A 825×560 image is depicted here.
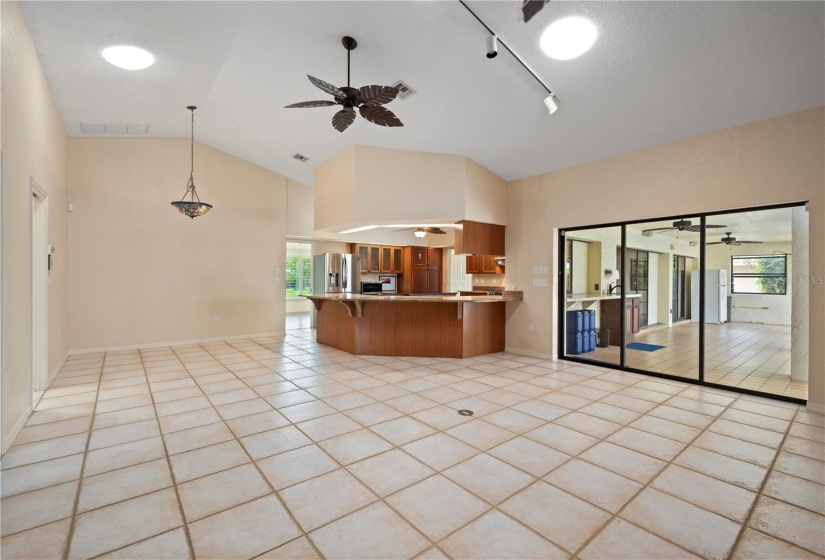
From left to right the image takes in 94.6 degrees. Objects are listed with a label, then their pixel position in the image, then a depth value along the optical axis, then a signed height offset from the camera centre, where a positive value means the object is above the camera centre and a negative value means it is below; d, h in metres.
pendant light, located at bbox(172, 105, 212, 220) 5.17 +0.94
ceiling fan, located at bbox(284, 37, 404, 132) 2.96 +1.44
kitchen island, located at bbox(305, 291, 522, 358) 5.69 -0.74
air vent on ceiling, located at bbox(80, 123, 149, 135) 5.56 +2.20
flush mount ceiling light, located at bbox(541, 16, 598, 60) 2.88 +1.90
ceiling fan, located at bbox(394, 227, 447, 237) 6.74 +0.85
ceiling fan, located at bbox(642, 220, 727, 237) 4.58 +0.65
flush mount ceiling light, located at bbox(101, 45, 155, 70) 3.79 +2.23
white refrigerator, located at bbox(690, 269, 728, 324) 4.98 -0.26
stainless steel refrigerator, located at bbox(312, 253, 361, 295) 8.23 +0.06
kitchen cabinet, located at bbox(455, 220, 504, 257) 5.70 +0.60
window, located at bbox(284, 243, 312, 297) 11.19 +0.11
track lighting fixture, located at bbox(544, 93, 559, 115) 3.62 +1.66
